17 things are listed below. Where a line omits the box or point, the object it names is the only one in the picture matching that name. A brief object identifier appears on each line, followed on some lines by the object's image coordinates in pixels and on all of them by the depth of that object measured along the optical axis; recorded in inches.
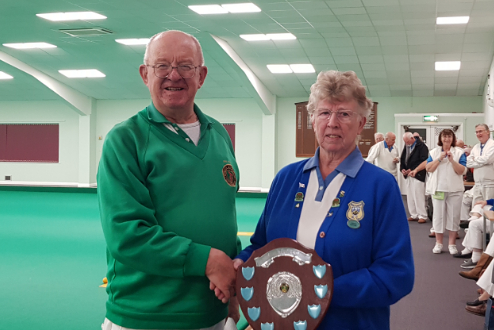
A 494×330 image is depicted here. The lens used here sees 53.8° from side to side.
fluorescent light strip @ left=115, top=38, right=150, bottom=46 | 507.5
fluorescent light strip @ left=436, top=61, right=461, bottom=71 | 525.4
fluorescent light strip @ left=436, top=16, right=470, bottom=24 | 393.7
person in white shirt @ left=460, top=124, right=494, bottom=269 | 283.6
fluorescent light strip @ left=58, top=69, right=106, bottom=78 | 653.3
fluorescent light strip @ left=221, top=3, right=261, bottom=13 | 390.6
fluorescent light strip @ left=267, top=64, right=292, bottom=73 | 578.2
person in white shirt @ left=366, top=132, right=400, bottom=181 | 422.3
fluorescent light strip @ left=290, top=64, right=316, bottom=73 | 569.5
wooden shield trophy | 61.6
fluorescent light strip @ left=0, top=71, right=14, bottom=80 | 678.5
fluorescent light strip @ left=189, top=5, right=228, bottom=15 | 399.7
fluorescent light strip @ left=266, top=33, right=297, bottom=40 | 468.3
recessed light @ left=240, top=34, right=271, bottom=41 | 477.4
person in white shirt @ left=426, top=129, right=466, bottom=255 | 276.7
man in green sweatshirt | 65.0
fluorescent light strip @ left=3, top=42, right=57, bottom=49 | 548.6
